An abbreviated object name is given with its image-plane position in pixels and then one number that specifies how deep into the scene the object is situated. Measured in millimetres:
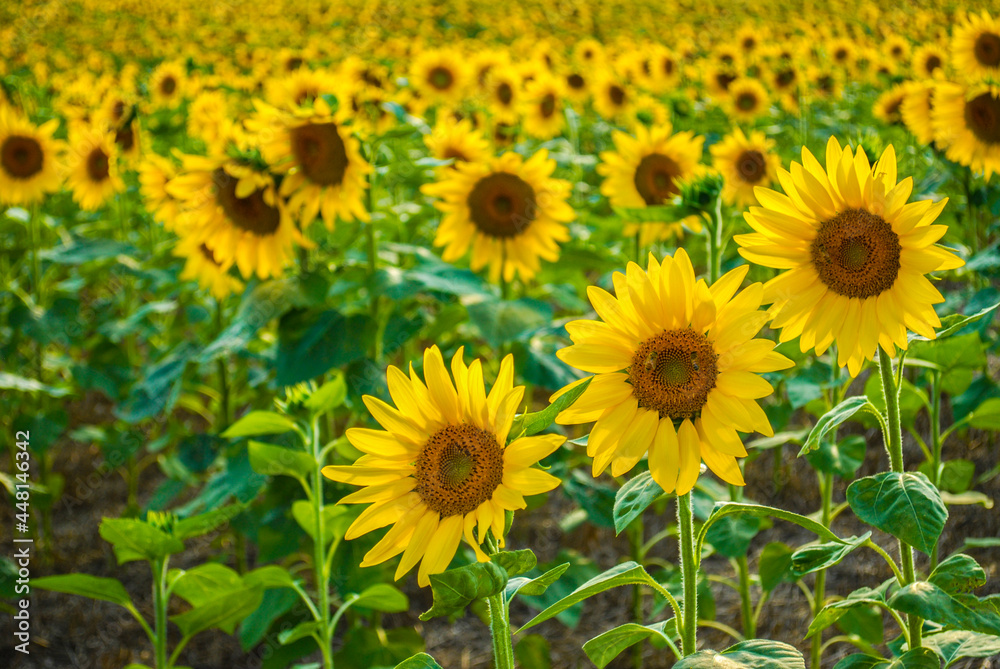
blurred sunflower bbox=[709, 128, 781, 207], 3240
